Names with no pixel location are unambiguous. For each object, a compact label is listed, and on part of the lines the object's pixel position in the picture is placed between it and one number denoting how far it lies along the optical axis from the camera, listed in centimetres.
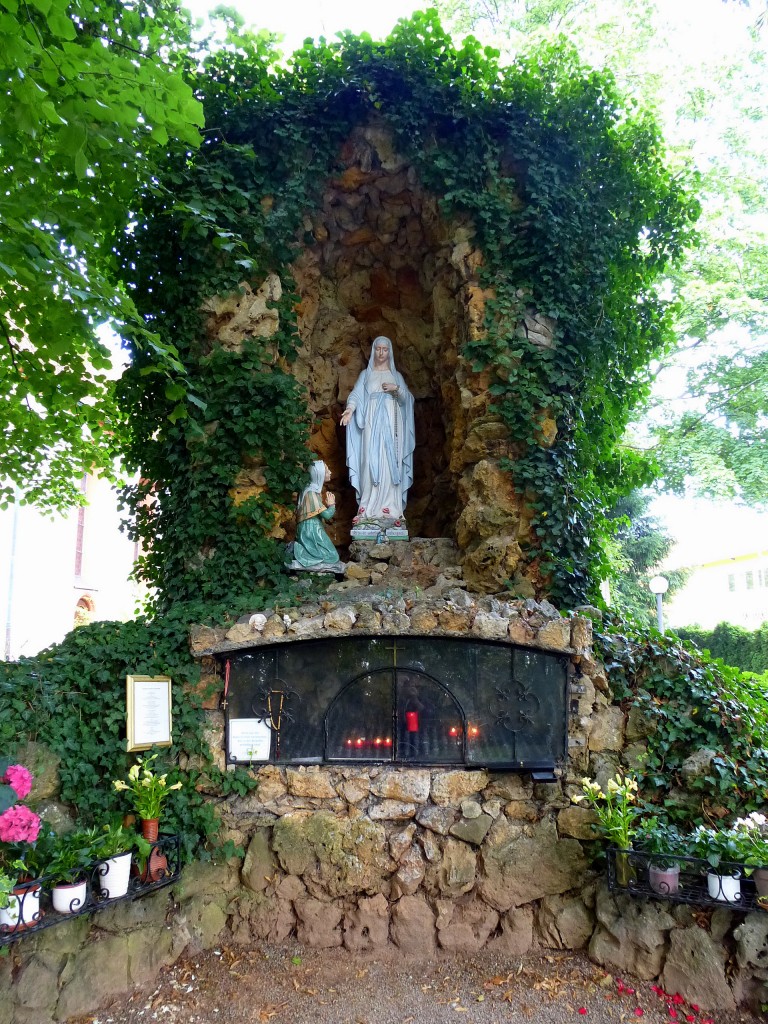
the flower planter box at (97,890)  338
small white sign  486
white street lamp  1042
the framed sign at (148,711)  442
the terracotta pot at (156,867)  413
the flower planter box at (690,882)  371
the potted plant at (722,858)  371
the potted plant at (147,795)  427
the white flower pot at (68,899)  357
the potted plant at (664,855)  390
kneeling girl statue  592
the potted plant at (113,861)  383
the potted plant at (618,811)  411
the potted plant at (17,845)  335
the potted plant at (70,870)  358
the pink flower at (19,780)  358
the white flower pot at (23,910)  334
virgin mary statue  667
